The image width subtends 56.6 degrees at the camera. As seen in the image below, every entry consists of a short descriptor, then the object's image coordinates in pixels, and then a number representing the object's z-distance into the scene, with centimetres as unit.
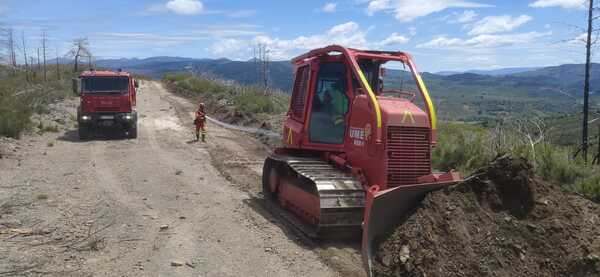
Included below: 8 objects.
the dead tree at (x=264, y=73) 3513
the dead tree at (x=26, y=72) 4533
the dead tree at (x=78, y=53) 5775
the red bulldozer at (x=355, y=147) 656
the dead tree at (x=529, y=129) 1168
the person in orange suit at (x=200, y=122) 1908
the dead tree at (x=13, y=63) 4709
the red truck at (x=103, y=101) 1927
